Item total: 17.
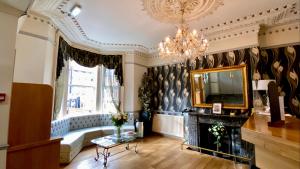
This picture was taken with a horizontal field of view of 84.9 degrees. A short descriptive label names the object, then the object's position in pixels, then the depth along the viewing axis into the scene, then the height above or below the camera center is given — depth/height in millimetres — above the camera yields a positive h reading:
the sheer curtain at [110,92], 5926 +237
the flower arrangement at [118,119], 3979 -496
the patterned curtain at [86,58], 4305 +1318
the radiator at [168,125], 5465 -911
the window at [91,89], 5236 +309
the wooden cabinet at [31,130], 2066 -421
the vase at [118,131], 3979 -790
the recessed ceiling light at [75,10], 3071 +1698
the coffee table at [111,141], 3516 -967
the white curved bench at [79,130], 3586 -930
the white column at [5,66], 1736 +350
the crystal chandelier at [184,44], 3094 +1037
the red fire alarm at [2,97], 1727 +14
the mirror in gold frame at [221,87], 3967 +318
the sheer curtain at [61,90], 4121 +217
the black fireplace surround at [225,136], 3704 -912
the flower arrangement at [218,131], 4090 -806
